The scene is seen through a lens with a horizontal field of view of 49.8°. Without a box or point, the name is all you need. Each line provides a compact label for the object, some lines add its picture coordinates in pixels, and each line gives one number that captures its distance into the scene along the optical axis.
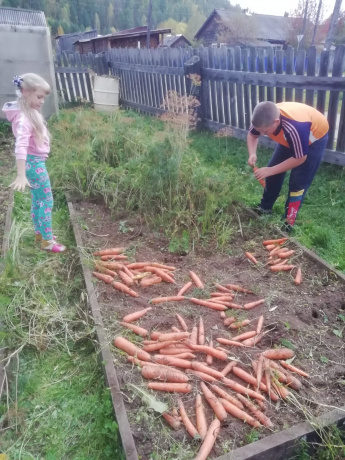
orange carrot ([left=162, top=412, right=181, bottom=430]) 2.29
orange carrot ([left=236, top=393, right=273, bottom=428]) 2.31
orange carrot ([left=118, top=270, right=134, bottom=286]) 3.62
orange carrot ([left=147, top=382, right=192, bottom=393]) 2.52
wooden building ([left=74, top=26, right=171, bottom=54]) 28.38
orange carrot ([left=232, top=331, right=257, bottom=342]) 2.98
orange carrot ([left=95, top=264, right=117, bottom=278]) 3.71
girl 3.44
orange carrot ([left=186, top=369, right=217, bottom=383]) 2.61
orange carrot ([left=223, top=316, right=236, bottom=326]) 3.14
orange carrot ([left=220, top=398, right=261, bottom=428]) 2.31
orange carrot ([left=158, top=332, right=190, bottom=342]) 2.92
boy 3.99
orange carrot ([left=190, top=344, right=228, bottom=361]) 2.78
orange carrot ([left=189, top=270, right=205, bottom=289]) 3.61
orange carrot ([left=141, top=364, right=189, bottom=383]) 2.58
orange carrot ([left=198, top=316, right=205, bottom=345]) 2.93
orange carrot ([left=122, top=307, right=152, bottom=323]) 3.12
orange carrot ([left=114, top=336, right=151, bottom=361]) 2.76
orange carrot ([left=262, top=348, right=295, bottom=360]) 2.79
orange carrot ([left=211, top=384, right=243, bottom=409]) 2.44
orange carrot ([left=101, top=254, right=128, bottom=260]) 4.01
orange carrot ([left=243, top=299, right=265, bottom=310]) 3.35
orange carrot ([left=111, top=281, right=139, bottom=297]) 3.48
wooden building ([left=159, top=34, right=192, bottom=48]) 38.78
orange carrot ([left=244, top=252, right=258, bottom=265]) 4.03
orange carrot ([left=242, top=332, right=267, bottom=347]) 2.93
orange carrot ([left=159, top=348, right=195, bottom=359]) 2.82
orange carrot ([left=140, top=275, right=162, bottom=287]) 3.63
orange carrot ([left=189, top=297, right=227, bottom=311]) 3.32
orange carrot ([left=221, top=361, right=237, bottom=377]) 2.67
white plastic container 11.44
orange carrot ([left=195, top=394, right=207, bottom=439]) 2.24
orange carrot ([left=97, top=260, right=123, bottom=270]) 3.81
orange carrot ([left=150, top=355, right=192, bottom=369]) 2.72
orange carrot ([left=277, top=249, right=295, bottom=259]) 4.04
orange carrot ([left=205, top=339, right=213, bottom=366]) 2.77
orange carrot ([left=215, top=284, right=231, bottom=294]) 3.57
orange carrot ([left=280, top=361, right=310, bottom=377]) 2.67
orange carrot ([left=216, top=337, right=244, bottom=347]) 2.92
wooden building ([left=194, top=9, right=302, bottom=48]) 36.91
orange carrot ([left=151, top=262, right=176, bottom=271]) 3.88
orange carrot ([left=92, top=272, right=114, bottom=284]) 3.59
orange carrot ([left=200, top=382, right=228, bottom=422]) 2.34
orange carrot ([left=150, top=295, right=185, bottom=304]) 3.40
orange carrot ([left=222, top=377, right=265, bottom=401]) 2.49
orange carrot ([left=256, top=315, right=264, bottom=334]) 3.05
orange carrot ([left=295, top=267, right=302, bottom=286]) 3.69
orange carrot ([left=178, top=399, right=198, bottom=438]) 2.25
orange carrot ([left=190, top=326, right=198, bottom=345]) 2.91
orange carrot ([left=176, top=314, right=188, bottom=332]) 3.06
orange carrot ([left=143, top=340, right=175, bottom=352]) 2.85
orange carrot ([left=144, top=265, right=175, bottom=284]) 3.69
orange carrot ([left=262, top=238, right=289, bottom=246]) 4.26
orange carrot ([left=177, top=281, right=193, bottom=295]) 3.53
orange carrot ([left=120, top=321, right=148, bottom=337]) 3.00
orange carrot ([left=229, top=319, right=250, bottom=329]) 3.10
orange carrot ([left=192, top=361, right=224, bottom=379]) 2.64
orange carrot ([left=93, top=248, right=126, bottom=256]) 4.06
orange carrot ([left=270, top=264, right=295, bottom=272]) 3.88
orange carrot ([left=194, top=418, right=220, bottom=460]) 2.09
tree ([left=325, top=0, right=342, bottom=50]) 17.35
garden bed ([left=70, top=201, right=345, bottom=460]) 2.29
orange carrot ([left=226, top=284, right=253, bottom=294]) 3.56
